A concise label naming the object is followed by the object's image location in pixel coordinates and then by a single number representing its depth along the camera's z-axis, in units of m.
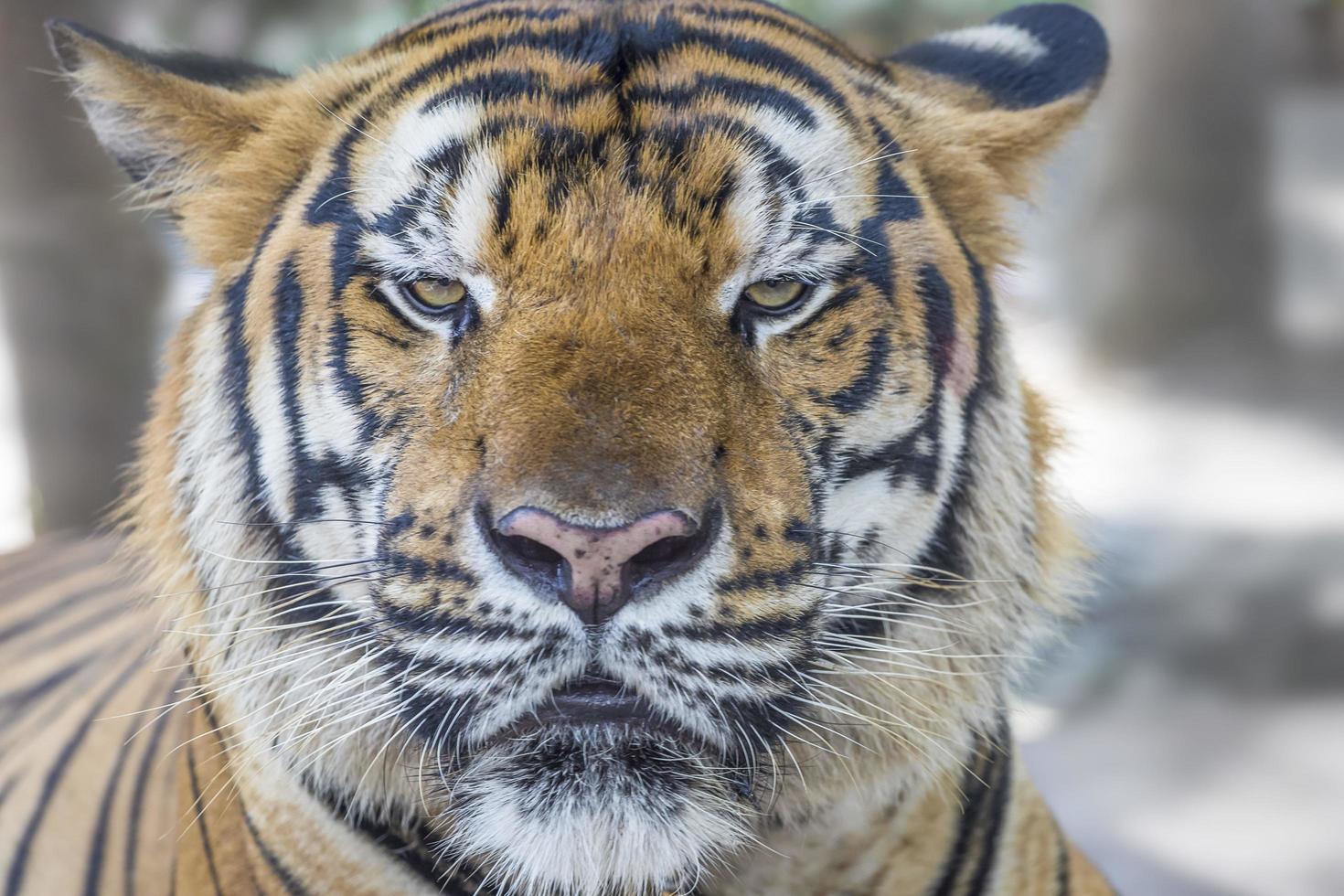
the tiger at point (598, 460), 3.38
